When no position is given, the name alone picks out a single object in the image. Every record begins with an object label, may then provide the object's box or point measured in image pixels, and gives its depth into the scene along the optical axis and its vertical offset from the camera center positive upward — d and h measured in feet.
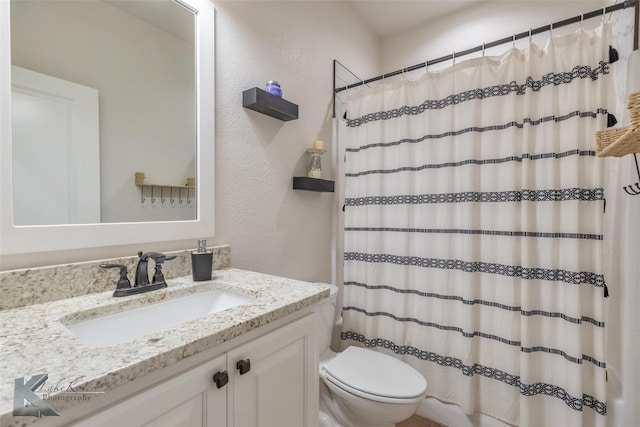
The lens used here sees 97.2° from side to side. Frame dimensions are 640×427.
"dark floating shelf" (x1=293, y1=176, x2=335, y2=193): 5.42 +0.53
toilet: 3.96 -2.60
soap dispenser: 3.49 -0.67
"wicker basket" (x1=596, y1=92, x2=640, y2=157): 2.61 +0.75
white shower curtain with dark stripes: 4.03 -0.33
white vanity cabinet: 1.74 -1.37
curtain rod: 4.01 +2.86
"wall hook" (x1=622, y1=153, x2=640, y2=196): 3.83 +0.30
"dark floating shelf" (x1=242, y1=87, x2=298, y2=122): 4.37 +1.73
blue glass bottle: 4.73 +2.06
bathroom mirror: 2.66 +1.04
